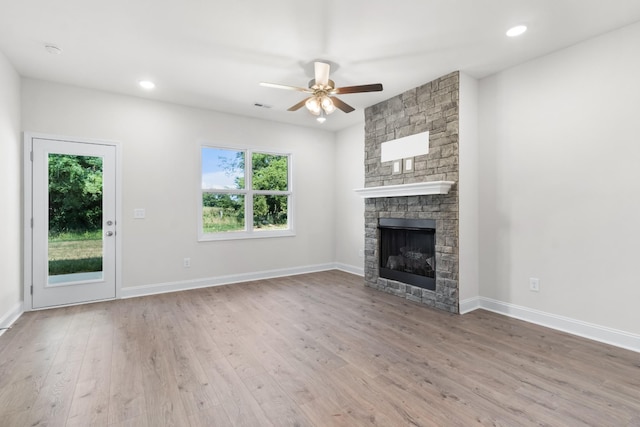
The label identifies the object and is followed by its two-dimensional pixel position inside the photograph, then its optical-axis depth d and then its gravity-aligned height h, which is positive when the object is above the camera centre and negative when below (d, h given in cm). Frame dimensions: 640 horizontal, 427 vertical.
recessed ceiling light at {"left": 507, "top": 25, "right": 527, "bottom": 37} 272 +164
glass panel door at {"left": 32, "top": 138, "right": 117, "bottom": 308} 376 -1
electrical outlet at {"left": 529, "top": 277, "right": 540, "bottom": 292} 326 -71
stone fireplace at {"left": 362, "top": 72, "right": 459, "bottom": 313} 361 +29
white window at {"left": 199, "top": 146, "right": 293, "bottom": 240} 498 +43
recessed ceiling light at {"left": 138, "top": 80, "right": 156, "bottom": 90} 384 +169
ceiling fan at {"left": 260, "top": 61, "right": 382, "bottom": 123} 307 +129
